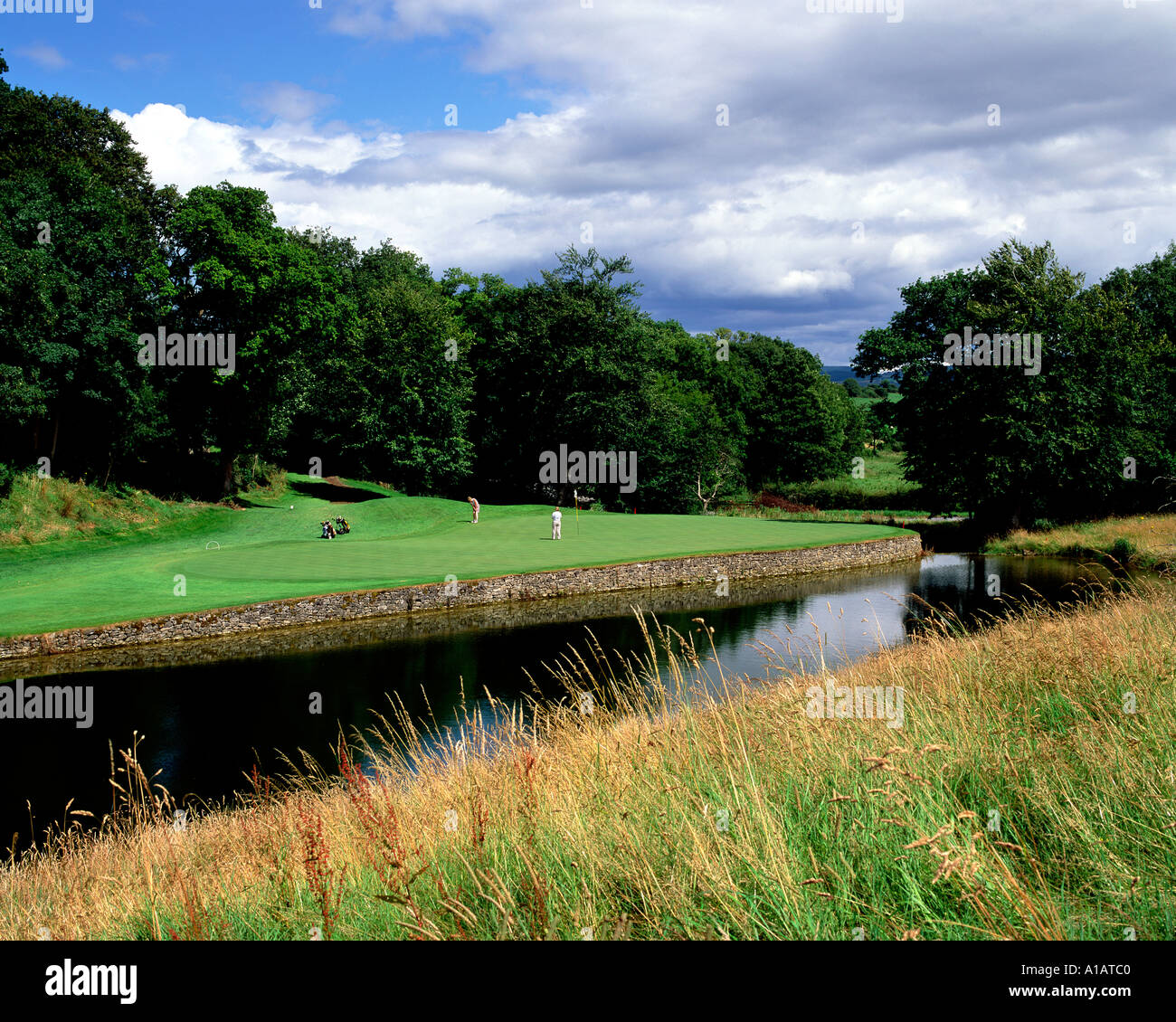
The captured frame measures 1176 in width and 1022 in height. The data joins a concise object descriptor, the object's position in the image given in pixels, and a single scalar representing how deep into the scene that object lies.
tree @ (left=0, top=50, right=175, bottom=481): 31.31
